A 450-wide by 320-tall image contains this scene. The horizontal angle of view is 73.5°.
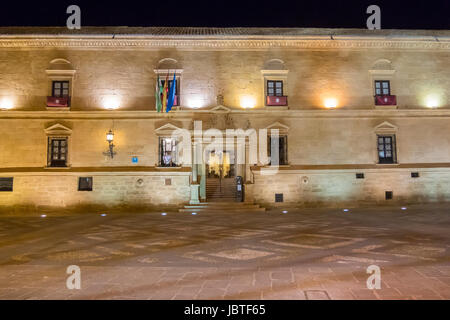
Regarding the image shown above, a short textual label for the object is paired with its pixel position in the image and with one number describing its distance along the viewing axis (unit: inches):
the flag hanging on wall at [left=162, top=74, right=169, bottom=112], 608.7
